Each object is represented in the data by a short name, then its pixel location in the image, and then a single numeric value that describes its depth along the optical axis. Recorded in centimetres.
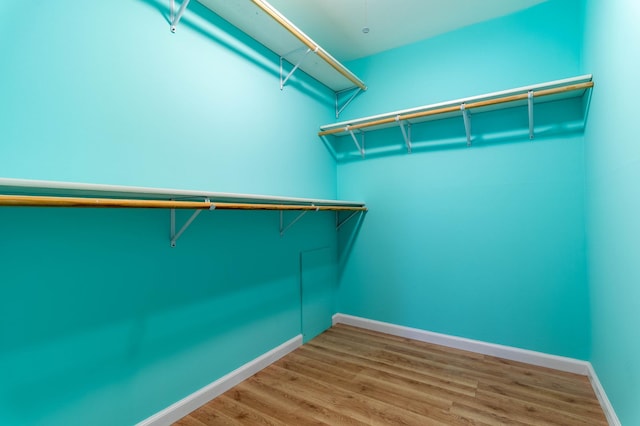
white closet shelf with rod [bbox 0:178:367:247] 91
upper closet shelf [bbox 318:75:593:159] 201
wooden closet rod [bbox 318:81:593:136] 191
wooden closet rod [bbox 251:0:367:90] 183
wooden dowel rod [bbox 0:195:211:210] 88
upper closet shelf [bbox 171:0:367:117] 186
